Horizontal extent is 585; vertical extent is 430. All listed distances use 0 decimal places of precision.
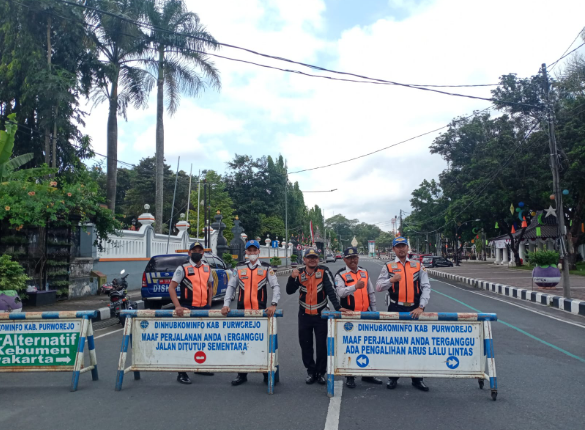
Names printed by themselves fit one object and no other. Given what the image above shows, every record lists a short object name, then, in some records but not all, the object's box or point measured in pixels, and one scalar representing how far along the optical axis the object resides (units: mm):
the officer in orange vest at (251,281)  6141
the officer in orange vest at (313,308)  5906
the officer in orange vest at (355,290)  5984
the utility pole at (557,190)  14750
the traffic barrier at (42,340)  6055
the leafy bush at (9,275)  11203
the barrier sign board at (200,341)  5793
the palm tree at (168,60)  27688
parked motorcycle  11578
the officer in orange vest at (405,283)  5871
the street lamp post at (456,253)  54025
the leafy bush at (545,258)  18141
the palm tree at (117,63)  24531
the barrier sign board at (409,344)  5504
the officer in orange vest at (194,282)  6414
